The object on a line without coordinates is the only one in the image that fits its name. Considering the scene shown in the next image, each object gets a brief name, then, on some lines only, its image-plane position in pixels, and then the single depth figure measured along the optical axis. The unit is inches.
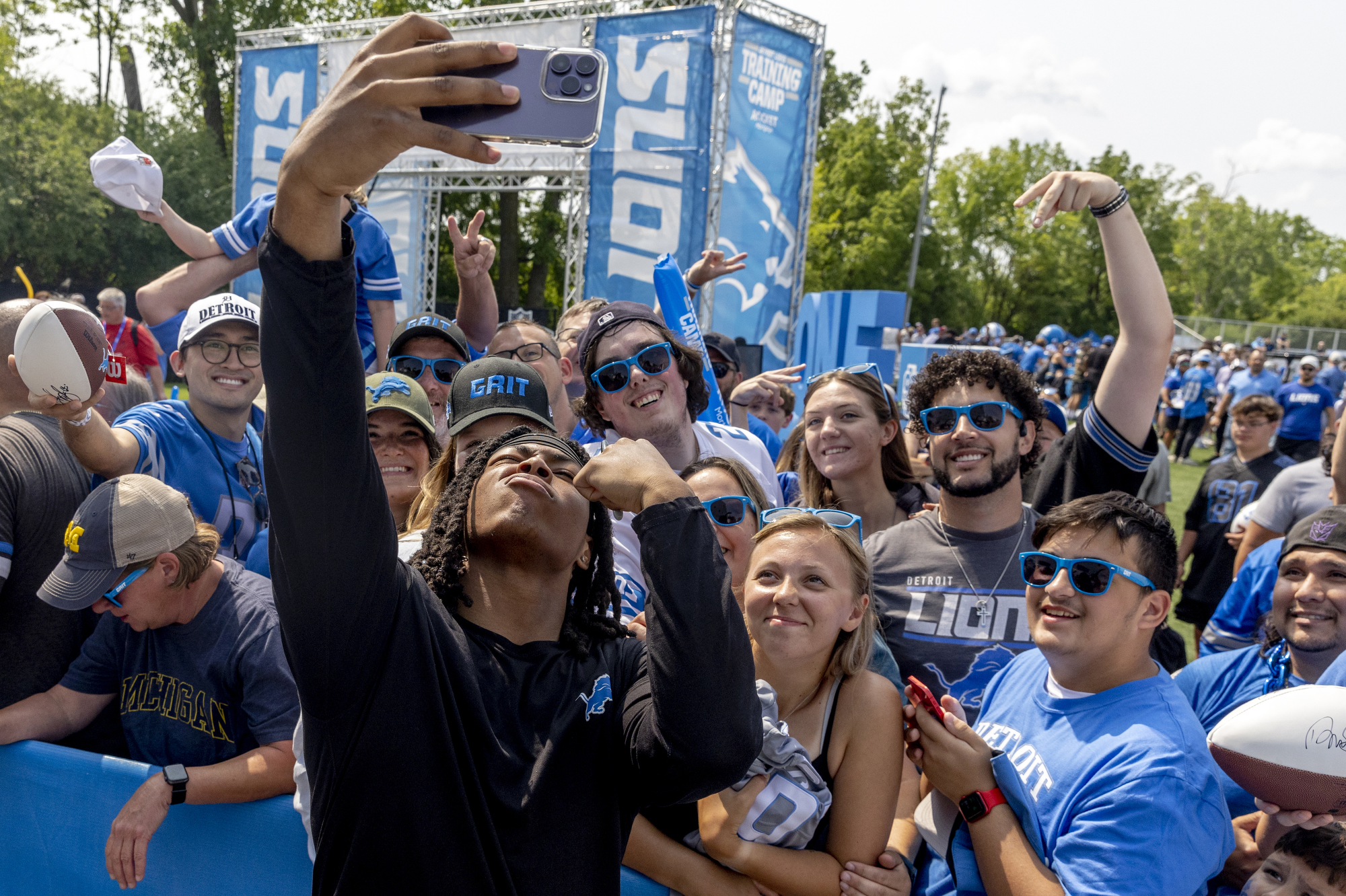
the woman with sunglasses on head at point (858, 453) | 139.6
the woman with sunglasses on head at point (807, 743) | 79.4
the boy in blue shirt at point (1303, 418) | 388.2
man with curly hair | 108.3
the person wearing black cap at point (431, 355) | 150.0
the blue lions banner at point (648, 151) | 420.2
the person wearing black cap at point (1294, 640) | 111.0
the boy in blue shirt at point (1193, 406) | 638.5
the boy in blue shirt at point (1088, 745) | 73.2
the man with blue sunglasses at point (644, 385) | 131.0
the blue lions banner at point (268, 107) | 540.4
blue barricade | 94.1
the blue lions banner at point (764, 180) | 426.6
